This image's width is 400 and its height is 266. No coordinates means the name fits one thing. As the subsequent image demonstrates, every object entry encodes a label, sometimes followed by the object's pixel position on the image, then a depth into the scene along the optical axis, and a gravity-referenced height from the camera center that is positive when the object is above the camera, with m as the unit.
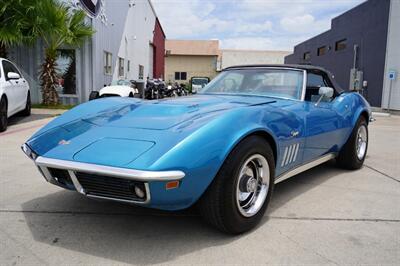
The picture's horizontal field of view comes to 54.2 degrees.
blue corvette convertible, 2.46 -0.49
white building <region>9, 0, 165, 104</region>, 14.67 +0.81
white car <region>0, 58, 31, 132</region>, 7.89 -0.40
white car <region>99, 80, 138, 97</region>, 12.39 -0.48
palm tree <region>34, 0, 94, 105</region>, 12.33 +1.43
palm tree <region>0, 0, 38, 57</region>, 11.52 +1.67
